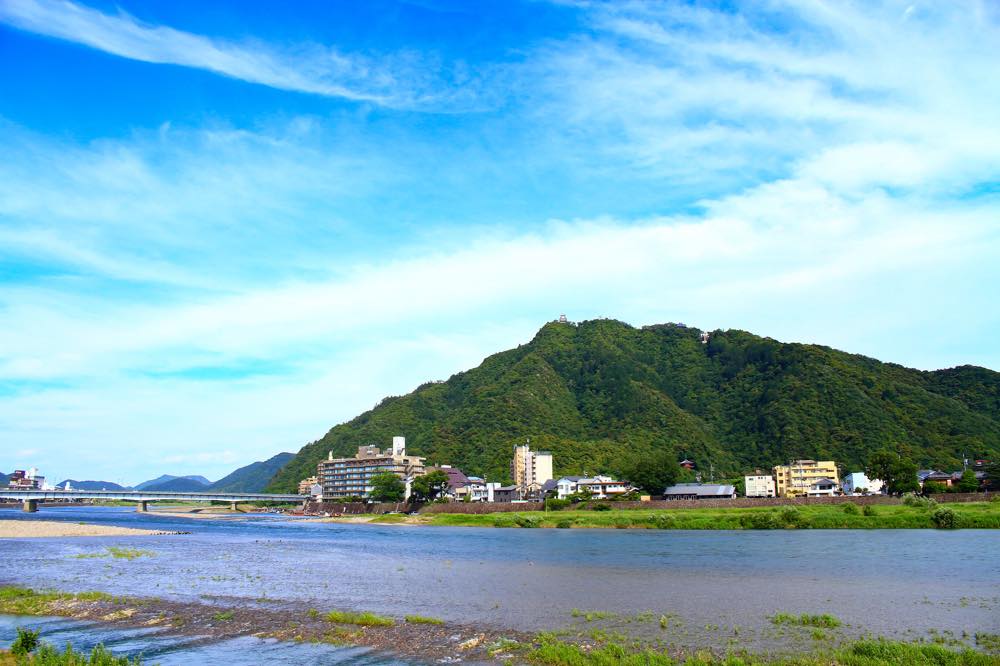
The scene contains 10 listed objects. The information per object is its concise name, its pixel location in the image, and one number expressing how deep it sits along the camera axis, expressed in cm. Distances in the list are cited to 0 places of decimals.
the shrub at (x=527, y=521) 8262
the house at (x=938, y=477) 9498
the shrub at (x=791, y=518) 6669
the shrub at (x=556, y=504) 9600
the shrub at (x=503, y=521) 8790
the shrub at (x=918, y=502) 6697
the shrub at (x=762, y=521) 6794
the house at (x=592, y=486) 10669
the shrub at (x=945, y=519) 5912
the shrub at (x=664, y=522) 7338
